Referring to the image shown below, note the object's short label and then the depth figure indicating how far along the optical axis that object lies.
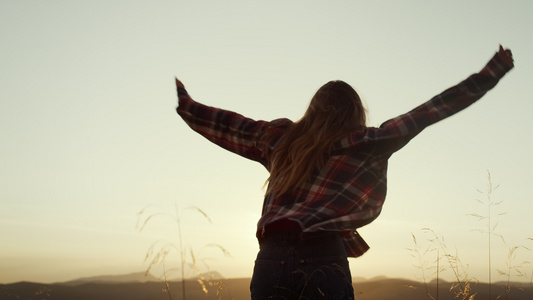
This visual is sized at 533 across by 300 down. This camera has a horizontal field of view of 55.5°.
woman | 2.66
